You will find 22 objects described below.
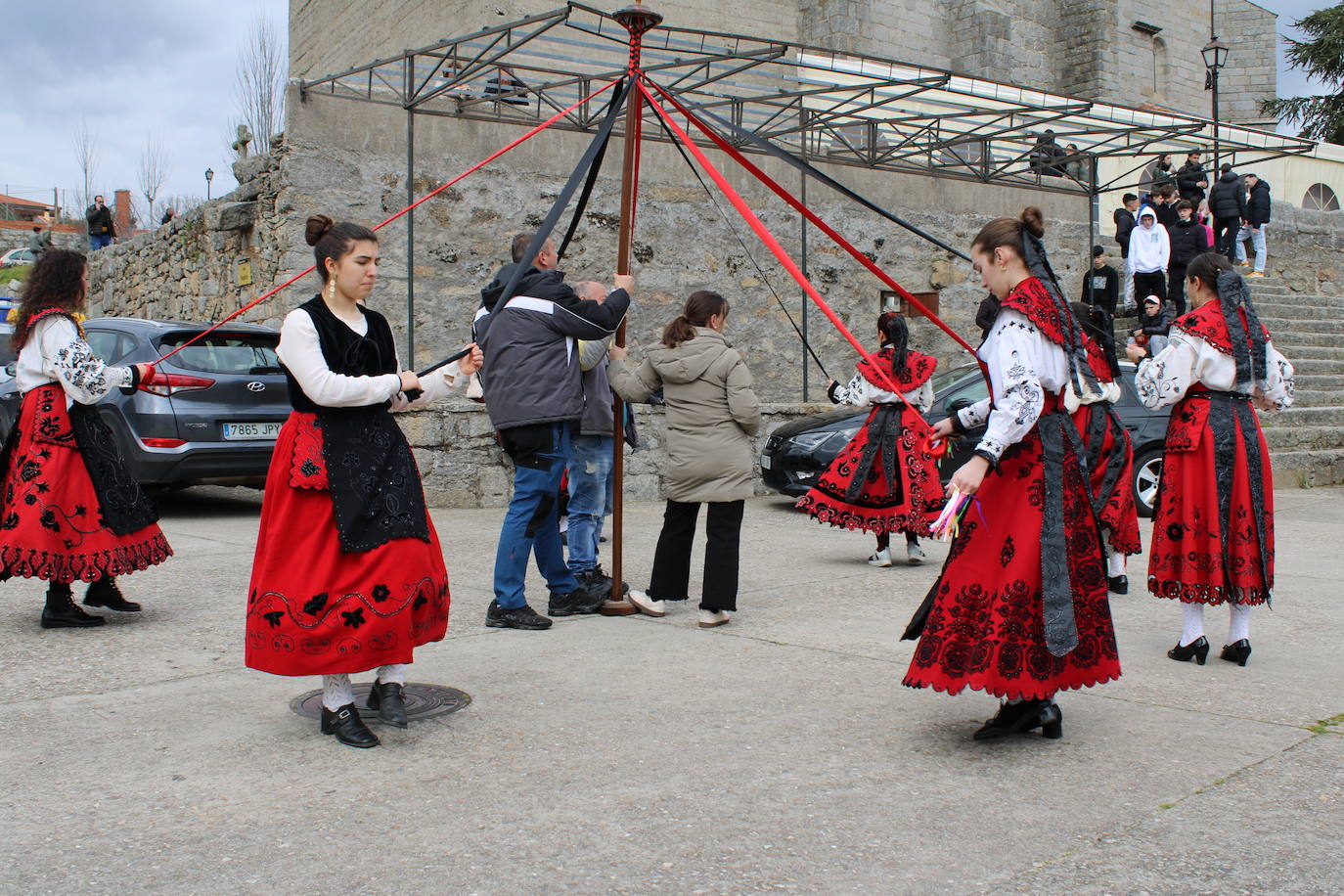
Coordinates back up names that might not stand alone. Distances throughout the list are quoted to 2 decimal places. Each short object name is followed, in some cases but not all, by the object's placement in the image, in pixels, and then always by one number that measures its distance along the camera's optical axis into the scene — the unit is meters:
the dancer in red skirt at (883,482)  7.48
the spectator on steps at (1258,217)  18.25
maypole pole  5.61
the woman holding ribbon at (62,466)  5.39
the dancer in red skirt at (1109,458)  6.26
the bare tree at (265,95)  38.62
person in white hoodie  15.48
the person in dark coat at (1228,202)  17.28
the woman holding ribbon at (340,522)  3.64
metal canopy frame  11.93
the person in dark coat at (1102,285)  15.62
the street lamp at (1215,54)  22.00
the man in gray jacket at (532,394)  5.52
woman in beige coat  5.70
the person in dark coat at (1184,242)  16.14
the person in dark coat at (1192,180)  17.08
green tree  39.62
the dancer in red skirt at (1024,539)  3.61
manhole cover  4.13
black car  10.15
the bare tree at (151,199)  49.09
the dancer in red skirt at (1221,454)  4.99
